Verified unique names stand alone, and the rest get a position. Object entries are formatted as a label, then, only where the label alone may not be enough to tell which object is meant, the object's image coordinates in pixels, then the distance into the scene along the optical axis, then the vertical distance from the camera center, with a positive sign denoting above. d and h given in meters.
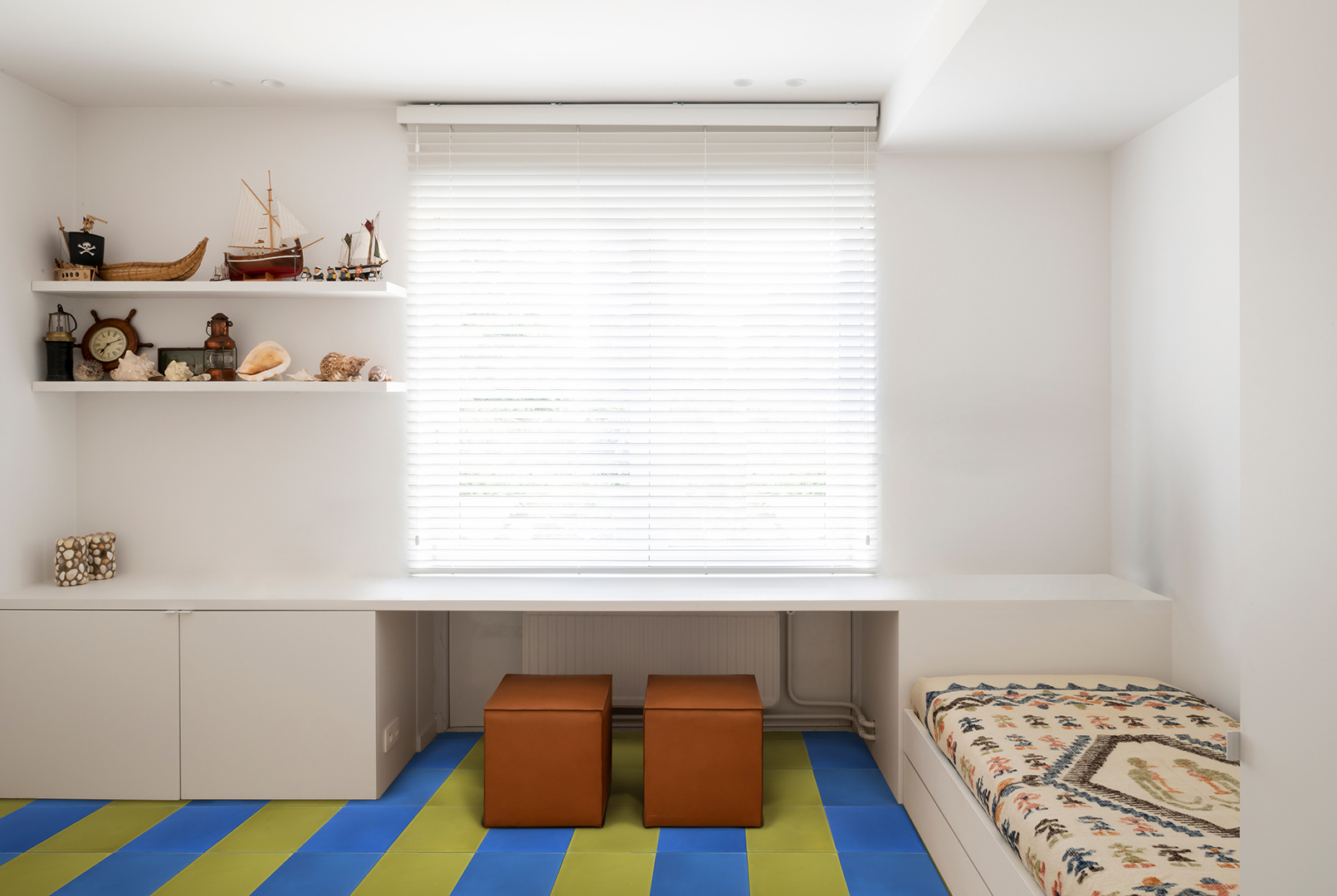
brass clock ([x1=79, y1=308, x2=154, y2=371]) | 3.07 +0.40
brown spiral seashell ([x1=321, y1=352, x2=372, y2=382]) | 2.98 +0.29
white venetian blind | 3.15 +0.38
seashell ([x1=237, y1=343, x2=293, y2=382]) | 2.99 +0.30
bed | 1.55 -0.82
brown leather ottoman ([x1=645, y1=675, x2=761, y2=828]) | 2.54 -1.04
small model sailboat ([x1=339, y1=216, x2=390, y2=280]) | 2.96 +0.71
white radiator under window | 3.27 -0.85
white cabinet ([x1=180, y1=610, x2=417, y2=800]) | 2.69 -0.89
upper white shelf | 2.90 +0.57
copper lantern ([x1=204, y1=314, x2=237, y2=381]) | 3.04 +0.36
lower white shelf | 2.90 +0.21
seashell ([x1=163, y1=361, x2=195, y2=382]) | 2.96 +0.27
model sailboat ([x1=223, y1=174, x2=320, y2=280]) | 2.99 +0.78
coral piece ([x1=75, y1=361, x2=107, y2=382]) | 3.00 +0.27
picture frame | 3.12 +0.34
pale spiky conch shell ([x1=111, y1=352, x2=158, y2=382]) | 2.97 +0.28
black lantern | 2.97 +0.37
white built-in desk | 2.69 -0.76
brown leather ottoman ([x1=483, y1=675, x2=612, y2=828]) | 2.53 -1.04
